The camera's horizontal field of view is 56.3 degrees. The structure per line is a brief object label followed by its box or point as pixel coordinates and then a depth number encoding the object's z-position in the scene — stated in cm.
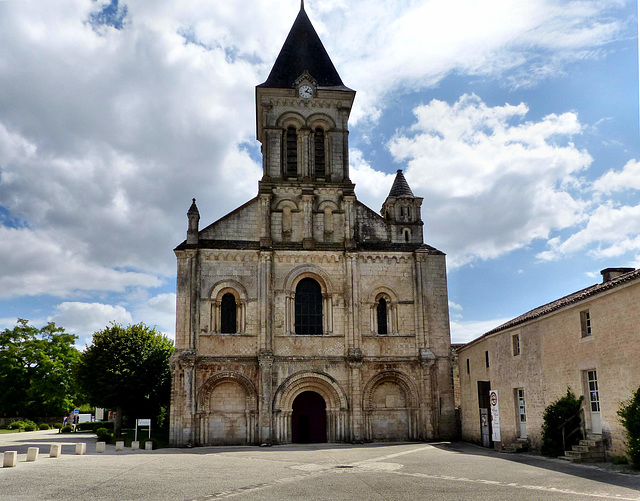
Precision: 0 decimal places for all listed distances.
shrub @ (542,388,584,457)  2173
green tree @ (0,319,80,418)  5534
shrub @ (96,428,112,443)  3462
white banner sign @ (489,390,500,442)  2779
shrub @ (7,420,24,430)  5056
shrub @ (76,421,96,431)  5202
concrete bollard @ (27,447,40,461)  2311
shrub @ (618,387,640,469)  1752
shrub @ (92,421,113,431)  4939
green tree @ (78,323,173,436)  3869
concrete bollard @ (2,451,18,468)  2094
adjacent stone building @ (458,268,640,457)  1925
